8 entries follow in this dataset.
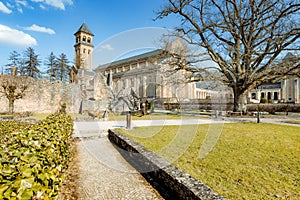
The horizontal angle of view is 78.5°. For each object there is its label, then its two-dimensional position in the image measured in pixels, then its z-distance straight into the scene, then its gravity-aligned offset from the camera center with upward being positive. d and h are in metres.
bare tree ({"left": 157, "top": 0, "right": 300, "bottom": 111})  13.20 +4.77
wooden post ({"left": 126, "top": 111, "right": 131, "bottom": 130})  9.33 -1.08
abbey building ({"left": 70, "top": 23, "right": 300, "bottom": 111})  21.88 +2.76
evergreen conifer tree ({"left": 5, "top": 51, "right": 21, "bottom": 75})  36.38 +7.84
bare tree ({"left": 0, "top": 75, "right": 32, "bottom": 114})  17.60 +1.86
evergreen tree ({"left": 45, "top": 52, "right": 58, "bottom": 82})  42.22 +8.06
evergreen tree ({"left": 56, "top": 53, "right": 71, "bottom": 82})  43.42 +7.59
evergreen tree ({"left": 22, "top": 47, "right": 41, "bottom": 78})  36.66 +7.17
